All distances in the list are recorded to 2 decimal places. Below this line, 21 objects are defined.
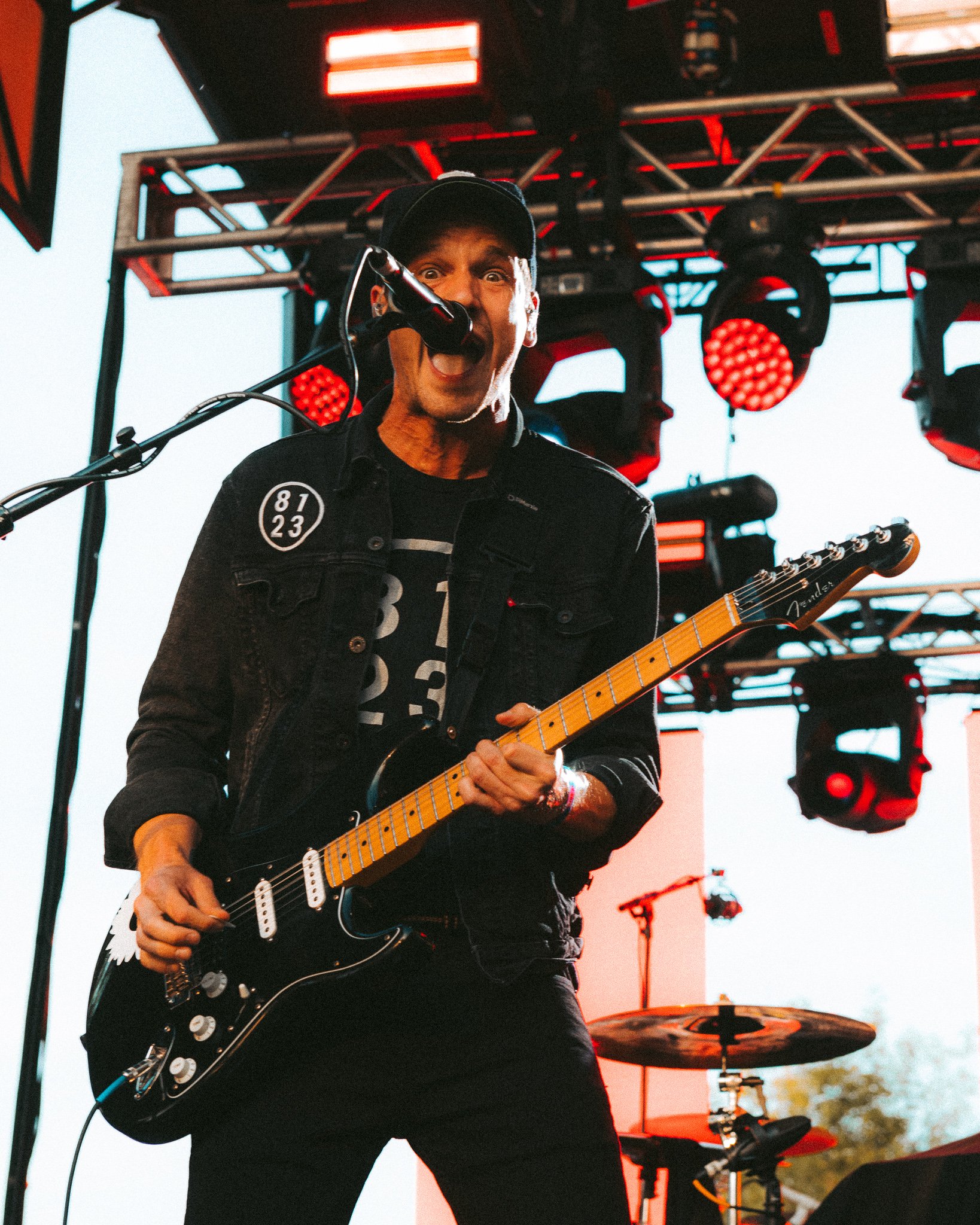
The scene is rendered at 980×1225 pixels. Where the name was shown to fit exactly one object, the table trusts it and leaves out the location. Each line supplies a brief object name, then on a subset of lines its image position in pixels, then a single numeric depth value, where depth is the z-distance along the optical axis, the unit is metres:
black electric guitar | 1.73
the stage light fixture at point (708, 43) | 4.67
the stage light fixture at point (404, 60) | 4.74
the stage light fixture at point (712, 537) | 6.62
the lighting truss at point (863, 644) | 7.34
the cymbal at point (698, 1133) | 5.52
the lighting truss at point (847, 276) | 7.56
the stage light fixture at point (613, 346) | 4.96
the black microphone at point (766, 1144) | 4.61
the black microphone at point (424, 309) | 1.75
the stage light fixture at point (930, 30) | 4.38
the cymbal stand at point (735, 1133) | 4.50
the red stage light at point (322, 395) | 5.01
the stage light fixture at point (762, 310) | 4.76
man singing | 1.66
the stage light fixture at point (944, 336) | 4.74
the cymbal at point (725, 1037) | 5.04
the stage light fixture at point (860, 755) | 6.86
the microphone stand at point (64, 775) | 3.06
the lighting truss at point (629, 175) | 4.96
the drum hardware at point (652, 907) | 7.16
